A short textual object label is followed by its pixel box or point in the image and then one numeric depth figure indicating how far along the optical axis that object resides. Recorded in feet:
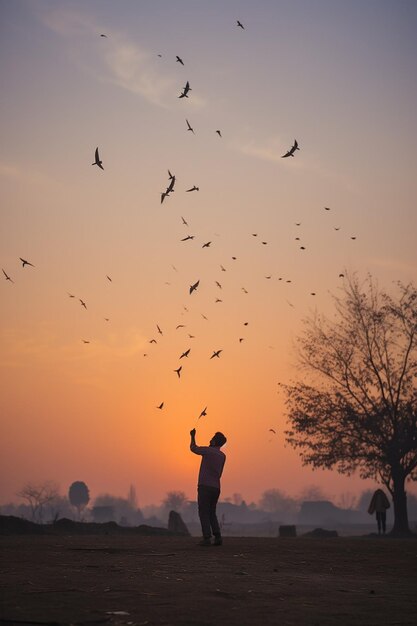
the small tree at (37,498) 519.60
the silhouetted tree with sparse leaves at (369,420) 124.36
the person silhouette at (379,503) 103.50
